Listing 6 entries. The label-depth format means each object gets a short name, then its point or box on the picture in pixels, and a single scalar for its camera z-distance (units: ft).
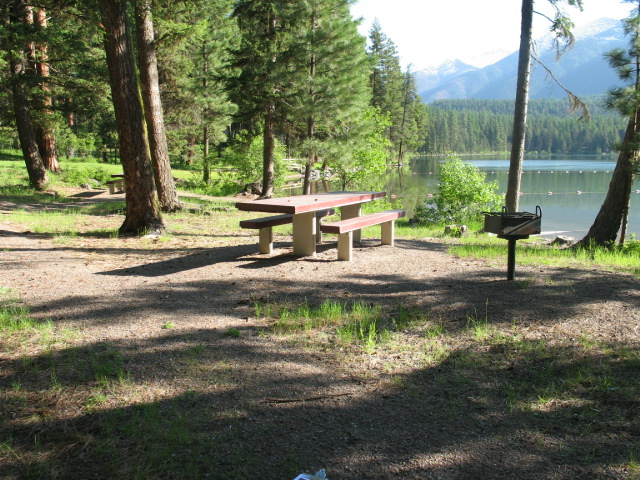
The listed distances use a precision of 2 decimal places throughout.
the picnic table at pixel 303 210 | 20.30
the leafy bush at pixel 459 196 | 49.19
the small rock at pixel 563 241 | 36.63
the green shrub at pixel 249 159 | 75.72
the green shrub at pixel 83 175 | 61.67
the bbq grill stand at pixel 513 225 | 16.74
